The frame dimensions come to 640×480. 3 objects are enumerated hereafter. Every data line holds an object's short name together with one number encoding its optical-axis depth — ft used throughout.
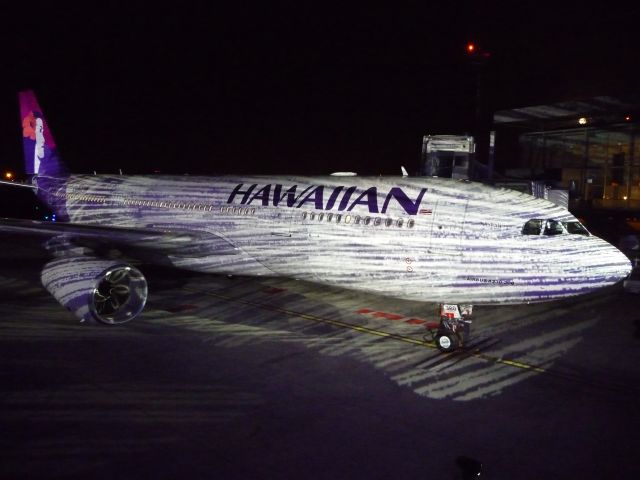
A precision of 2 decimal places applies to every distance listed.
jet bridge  68.18
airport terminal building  125.29
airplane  34.83
